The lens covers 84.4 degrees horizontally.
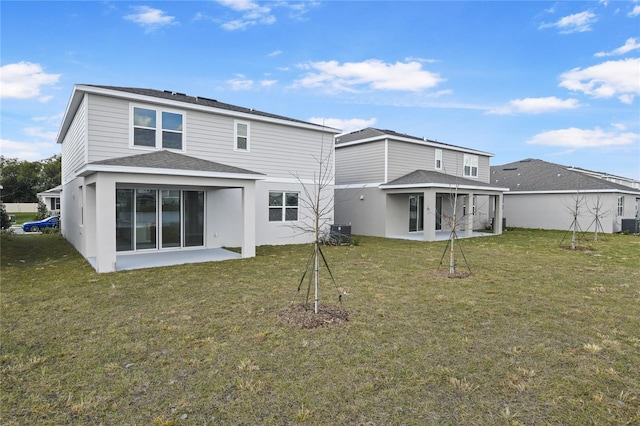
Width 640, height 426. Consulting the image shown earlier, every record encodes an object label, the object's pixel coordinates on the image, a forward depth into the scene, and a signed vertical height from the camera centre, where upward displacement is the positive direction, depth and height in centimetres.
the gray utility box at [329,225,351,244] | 1456 -111
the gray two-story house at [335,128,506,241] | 1720 +113
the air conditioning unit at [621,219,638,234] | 2155 -109
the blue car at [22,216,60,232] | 2289 -133
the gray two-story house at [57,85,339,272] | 966 +94
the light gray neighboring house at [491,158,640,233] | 2172 +52
